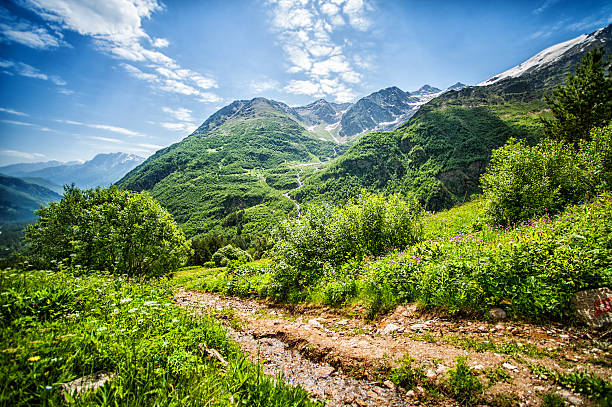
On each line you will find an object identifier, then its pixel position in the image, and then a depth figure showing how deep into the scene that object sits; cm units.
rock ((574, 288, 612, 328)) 442
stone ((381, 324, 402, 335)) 627
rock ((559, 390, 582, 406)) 325
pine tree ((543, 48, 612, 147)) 2719
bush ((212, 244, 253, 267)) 4670
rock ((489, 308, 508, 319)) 550
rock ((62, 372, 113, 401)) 288
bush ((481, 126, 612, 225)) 1372
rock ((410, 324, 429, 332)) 600
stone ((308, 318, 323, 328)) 759
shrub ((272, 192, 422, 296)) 1136
